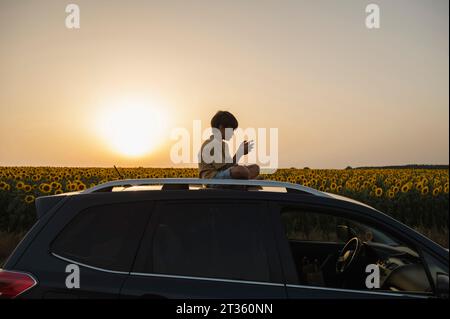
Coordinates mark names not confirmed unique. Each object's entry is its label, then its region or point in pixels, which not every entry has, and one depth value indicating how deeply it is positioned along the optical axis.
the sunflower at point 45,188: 13.00
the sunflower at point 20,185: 12.97
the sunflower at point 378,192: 13.88
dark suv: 3.31
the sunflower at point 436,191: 13.79
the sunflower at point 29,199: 11.75
